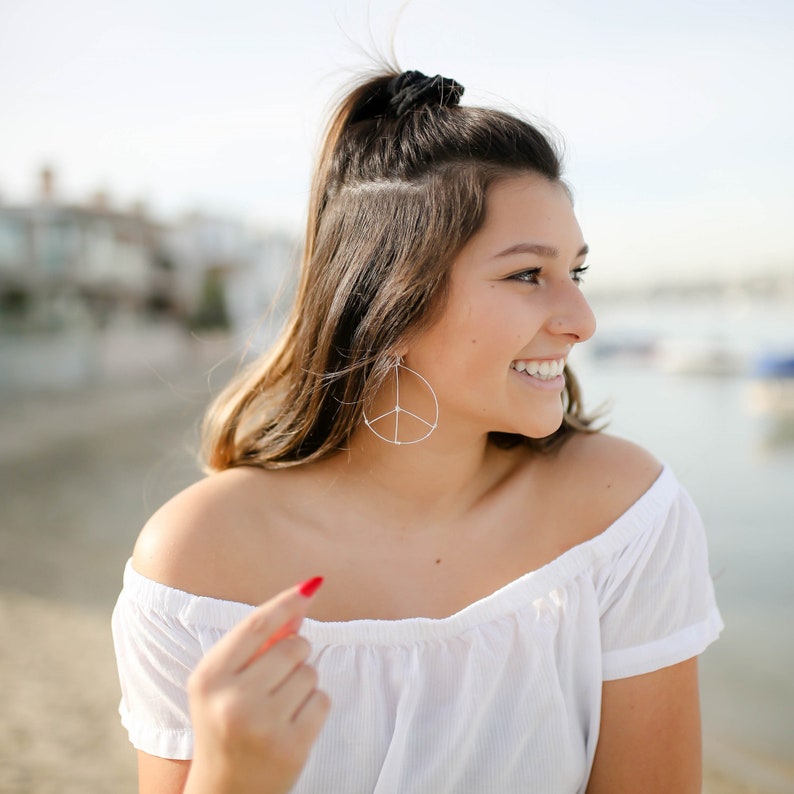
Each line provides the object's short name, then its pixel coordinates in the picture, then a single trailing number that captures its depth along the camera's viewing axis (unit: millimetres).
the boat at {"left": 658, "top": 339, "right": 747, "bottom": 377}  34634
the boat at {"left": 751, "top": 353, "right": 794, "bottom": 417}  22688
